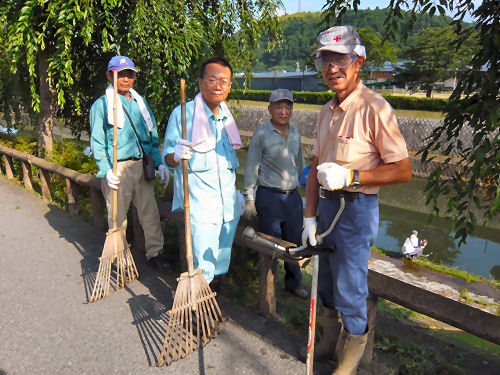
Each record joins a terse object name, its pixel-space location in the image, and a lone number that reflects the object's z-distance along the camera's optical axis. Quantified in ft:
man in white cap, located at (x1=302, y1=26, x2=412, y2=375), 6.61
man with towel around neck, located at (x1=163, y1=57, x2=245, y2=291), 9.26
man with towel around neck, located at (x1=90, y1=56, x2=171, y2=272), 11.79
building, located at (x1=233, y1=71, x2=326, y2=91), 210.18
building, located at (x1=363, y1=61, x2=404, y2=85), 206.92
